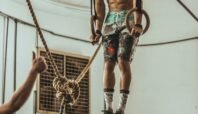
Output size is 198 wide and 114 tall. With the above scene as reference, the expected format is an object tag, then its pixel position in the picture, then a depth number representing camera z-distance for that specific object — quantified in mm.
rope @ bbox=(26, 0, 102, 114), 5535
